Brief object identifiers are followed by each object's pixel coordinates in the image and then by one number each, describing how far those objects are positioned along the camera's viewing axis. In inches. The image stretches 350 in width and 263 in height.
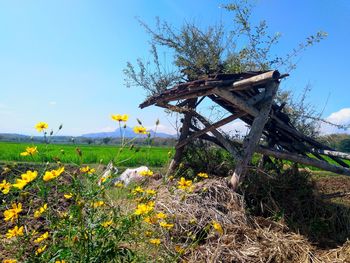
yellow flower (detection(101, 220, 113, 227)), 89.8
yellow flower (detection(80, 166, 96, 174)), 95.3
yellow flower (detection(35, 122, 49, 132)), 98.7
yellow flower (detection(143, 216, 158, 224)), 97.5
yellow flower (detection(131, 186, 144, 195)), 109.1
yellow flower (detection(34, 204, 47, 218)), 88.5
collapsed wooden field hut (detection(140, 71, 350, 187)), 185.6
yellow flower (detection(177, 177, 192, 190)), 122.1
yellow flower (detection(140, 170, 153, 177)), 111.3
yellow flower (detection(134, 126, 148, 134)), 103.5
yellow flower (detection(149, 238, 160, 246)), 94.0
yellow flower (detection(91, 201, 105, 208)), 93.4
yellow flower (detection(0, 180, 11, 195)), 88.6
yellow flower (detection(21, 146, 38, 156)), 91.7
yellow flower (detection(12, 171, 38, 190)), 80.9
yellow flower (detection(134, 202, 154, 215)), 89.7
